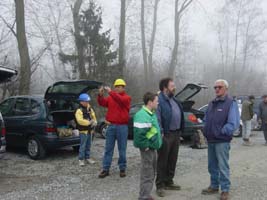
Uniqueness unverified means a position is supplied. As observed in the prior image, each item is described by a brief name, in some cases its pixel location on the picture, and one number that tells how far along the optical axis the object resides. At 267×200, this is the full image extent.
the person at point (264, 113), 13.28
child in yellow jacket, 8.89
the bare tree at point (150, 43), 32.24
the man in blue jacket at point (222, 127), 6.19
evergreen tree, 19.20
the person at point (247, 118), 13.34
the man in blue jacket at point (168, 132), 6.64
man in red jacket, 7.60
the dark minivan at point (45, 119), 9.51
